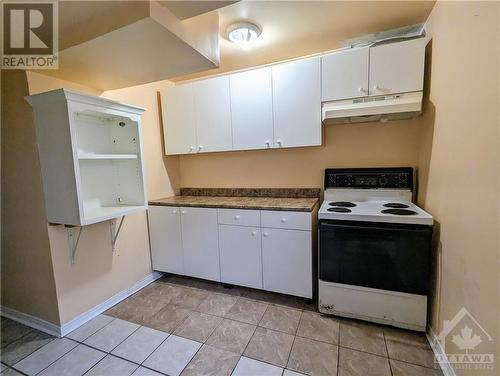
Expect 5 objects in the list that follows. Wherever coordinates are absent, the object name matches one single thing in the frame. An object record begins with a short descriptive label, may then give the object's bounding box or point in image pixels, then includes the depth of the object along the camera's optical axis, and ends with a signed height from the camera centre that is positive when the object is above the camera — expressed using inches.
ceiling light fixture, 67.7 +40.0
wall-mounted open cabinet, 60.0 +4.2
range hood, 67.4 +16.3
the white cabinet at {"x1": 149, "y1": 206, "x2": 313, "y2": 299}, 77.3 -28.8
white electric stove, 61.7 -27.5
